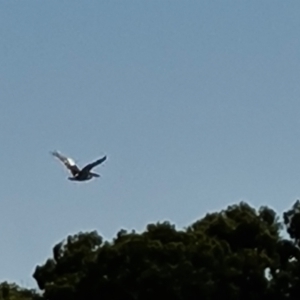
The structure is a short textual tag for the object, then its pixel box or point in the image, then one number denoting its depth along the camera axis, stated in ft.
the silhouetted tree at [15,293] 224.00
